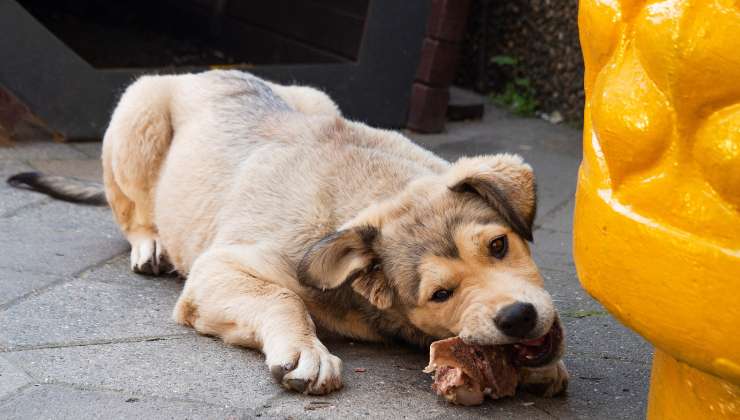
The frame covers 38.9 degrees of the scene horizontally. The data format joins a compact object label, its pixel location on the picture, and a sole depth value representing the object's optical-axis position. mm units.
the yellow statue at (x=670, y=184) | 2500
